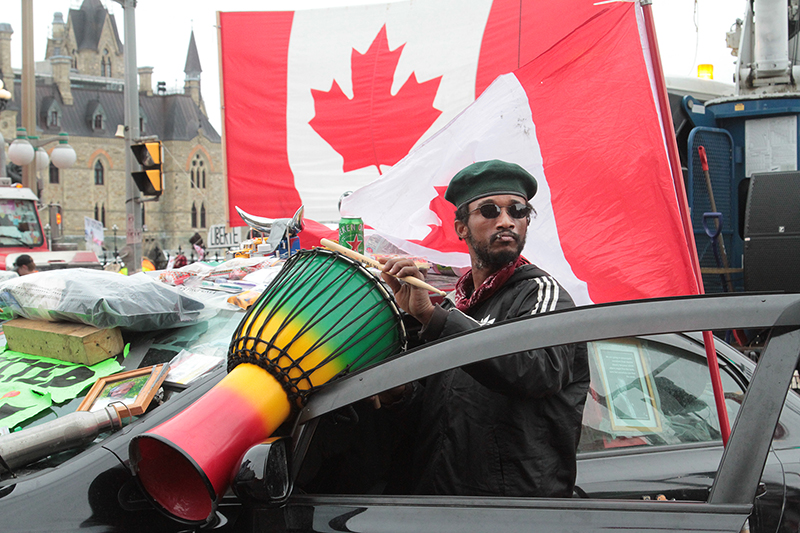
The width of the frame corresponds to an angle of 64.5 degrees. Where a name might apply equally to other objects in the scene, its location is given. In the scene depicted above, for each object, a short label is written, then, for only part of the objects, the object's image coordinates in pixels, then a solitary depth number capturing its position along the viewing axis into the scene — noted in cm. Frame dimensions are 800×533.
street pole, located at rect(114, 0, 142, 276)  1119
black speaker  573
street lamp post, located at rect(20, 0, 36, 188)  1625
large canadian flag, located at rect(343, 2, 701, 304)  296
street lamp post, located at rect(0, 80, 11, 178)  1476
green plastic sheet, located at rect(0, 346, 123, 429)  222
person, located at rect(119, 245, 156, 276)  1204
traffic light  1078
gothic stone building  7275
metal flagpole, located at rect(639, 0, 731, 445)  264
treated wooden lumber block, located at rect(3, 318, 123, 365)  245
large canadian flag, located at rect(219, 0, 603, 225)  668
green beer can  352
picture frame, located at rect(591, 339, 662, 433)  243
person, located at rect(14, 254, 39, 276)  950
